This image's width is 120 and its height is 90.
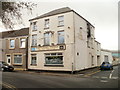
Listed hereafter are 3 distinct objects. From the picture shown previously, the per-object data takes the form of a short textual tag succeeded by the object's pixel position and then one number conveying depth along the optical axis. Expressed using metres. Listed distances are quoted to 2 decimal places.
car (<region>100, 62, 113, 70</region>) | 16.14
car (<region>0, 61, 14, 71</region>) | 15.05
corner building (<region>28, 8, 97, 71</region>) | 13.40
